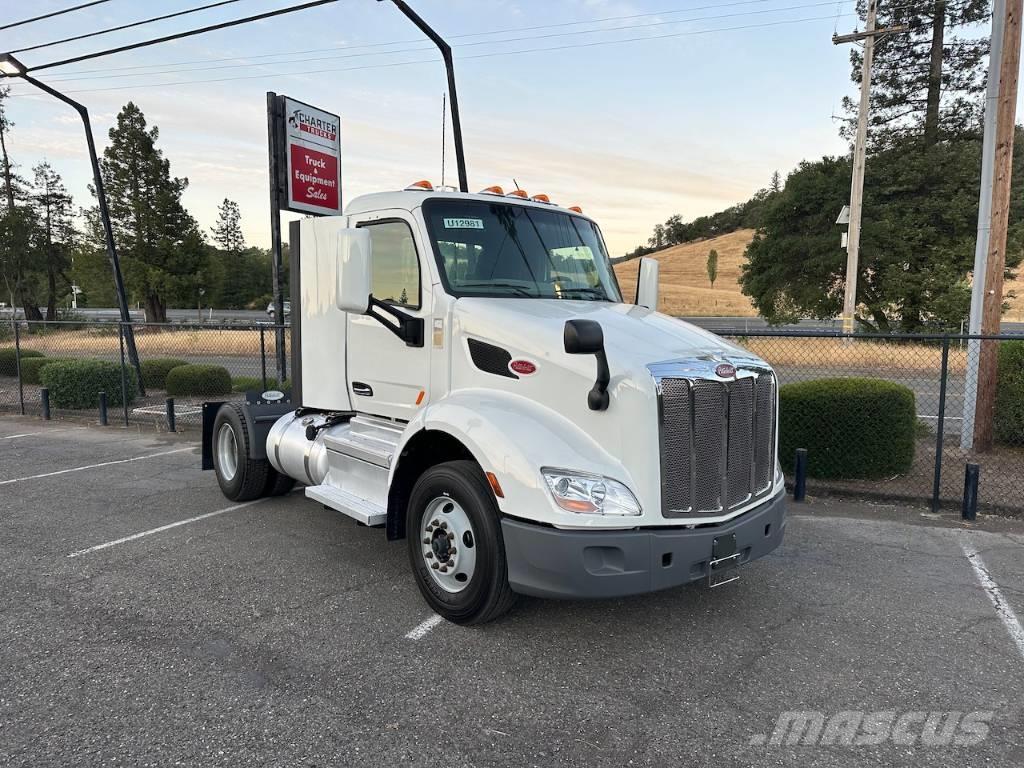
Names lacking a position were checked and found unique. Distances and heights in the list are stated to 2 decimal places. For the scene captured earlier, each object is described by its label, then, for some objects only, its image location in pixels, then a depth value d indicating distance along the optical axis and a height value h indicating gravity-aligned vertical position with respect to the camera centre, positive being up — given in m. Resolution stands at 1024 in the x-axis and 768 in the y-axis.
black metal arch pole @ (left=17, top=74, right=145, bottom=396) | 13.16 +1.88
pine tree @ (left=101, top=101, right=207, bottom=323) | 42.69 +5.98
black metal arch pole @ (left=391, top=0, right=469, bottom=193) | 12.41 +4.65
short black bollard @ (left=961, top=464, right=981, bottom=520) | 6.14 -1.62
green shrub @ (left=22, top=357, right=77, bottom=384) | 15.76 -1.37
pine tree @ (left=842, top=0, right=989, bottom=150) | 26.61 +9.55
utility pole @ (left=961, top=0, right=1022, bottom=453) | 8.11 +1.11
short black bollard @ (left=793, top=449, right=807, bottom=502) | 6.80 -1.65
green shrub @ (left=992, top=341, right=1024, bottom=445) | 8.33 -1.02
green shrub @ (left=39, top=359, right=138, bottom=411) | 12.66 -1.33
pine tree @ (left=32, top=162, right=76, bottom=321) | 48.78 +5.84
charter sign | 9.27 +2.12
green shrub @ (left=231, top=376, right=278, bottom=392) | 13.95 -1.50
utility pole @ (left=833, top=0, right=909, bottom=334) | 21.45 +4.42
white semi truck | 3.48 -0.58
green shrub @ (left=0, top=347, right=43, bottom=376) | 16.61 -1.27
